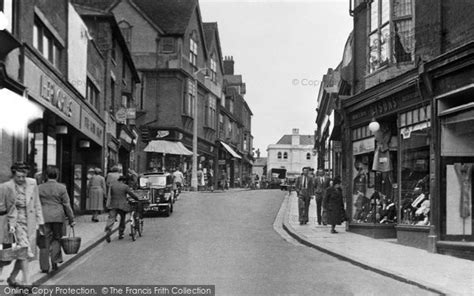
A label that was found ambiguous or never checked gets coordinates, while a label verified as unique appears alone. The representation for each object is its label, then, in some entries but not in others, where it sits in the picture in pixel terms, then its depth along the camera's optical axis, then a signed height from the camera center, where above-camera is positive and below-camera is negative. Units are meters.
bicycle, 16.08 -1.24
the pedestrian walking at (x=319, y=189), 21.64 -0.65
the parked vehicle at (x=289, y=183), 46.14 -1.20
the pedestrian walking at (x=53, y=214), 10.33 -0.73
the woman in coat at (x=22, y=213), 8.69 -0.62
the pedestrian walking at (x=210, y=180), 46.35 -0.76
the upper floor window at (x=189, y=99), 44.00 +4.89
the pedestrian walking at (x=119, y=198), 16.11 -0.72
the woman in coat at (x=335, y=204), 18.67 -1.01
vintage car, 23.06 -0.79
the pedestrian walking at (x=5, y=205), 8.80 -0.50
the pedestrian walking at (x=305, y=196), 21.19 -0.87
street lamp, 40.03 +0.37
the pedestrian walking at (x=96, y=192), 21.22 -0.78
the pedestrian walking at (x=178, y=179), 32.06 -0.50
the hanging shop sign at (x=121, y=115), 30.03 +2.52
